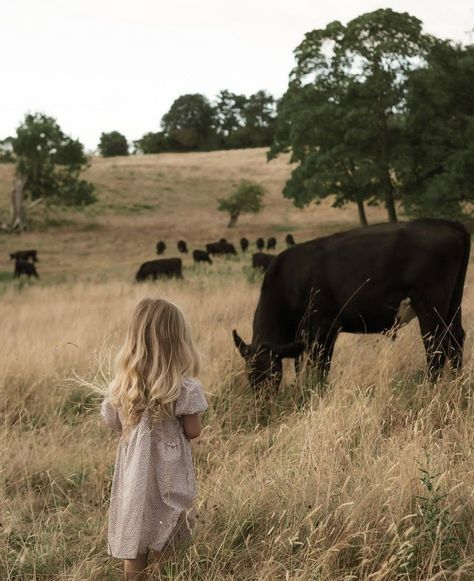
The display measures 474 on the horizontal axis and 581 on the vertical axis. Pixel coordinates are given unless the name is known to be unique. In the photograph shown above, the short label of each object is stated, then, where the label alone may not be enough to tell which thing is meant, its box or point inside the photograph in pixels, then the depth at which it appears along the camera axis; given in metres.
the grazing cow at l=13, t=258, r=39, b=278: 27.52
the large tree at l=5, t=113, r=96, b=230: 43.47
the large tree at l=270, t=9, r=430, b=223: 30.12
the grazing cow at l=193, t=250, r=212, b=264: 29.71
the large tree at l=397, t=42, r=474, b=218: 25.36
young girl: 2.98
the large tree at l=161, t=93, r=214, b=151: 95.38
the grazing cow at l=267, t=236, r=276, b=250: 32.66
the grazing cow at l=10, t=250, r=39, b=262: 32.06
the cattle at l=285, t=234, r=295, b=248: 32.24
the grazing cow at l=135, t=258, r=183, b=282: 22.72
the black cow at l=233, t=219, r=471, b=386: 6.65
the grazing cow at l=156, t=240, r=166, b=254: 34.19
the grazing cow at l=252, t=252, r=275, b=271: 20.95
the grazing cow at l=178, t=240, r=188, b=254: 34.16
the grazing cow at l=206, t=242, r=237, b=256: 32.00
